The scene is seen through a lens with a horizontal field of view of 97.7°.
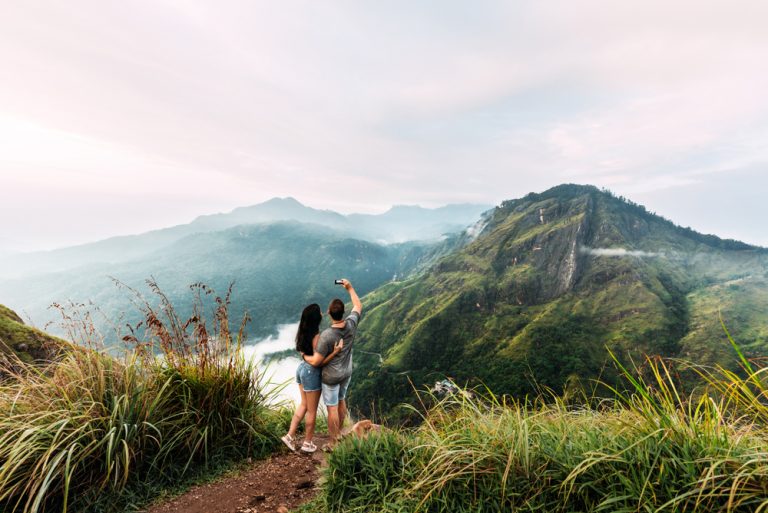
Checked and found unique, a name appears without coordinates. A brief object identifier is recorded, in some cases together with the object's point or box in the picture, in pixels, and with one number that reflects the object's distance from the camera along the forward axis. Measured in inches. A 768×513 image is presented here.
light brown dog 147.5
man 192.2
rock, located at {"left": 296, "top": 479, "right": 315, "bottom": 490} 157.8
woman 189.5
